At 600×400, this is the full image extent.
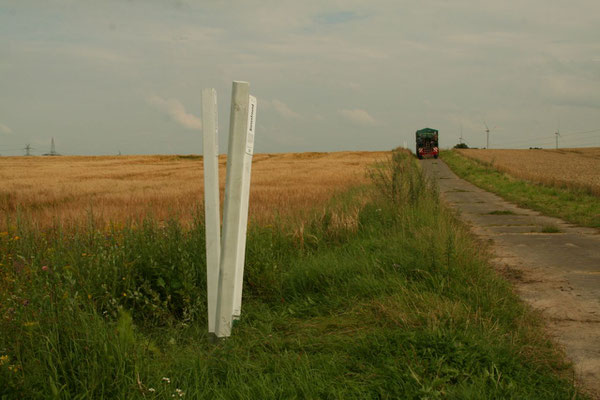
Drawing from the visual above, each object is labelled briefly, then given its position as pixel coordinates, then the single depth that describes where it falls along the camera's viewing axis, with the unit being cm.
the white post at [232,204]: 380
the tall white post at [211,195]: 388
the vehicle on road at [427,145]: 5719
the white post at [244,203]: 392
